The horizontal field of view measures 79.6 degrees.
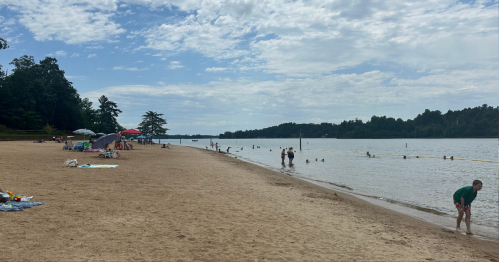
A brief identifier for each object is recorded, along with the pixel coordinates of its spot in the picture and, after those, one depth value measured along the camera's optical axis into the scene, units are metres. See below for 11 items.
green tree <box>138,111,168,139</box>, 93.06
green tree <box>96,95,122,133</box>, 82.44
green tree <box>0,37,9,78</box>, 39.47
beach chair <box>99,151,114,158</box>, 20.60
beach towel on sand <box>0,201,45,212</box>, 6.24
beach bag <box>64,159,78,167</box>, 14.24
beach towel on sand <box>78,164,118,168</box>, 14.58
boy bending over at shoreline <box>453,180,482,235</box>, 7.68
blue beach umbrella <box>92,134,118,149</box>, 25.02
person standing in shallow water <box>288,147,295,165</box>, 30.23
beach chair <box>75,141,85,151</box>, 26.02
